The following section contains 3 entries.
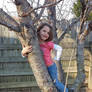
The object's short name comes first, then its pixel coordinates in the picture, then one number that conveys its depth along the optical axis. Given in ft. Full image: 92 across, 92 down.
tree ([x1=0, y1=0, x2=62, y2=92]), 6.02
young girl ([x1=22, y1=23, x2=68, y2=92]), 6.61
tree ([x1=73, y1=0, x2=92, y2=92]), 9.99
